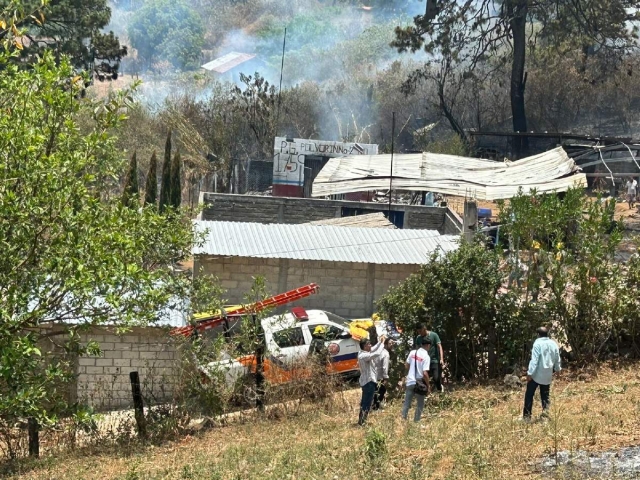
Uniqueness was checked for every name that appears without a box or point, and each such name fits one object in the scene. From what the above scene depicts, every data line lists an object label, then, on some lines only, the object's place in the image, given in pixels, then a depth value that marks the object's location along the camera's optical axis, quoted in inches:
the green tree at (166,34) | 5600.4
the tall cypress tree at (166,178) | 1390.3
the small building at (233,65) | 4891.7
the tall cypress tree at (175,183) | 1406.3
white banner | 1657.2
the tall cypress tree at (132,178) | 1326.3
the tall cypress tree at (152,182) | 1369.3
